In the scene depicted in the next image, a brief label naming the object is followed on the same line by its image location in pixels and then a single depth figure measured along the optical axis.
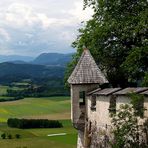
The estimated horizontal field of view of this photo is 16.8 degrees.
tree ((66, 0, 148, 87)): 38.41
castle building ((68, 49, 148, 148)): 28.00
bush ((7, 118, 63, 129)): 106.56
